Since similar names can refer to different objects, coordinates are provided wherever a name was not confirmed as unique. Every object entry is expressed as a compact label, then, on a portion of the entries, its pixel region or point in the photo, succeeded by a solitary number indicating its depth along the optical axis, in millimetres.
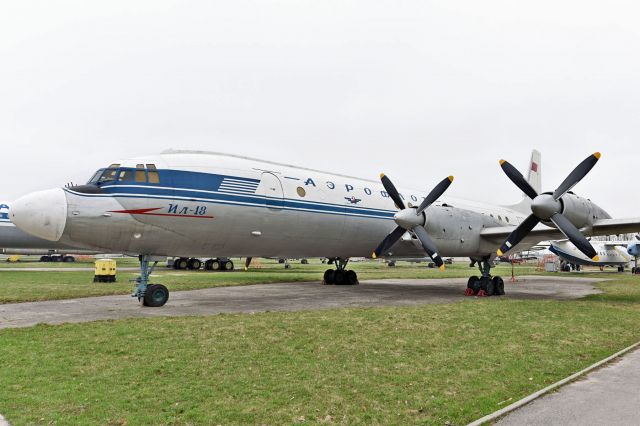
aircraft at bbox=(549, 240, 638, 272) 47912
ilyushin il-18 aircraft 13375
